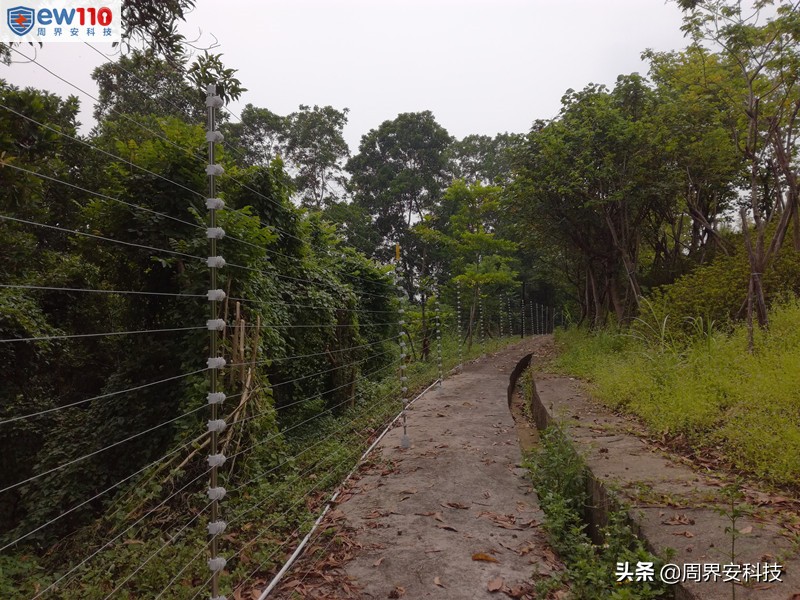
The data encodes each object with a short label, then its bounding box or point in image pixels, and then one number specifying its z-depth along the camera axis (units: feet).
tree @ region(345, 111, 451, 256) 76.59
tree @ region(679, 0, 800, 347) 19.06
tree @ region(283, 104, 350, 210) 68.13
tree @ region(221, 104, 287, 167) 65.36
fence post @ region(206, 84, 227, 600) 6.84
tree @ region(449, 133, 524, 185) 87.97
